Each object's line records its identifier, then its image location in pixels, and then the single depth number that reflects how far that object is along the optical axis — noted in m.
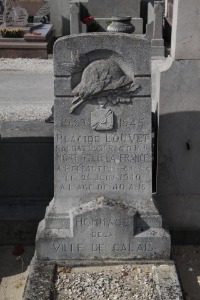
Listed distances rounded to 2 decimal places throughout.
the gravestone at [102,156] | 4.51
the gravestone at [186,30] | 5.05
